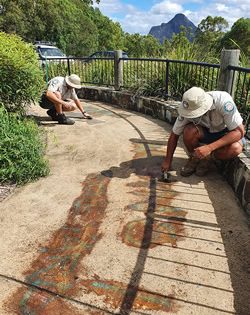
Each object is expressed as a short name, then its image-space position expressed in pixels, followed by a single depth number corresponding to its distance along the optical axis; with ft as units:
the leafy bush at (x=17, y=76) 12.85
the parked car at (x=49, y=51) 45.83
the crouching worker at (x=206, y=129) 8.82
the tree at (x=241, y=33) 89.94
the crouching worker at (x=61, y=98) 15.40
